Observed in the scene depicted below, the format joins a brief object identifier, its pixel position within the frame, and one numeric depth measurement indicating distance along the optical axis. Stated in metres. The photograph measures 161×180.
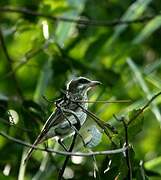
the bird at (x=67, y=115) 6.31
